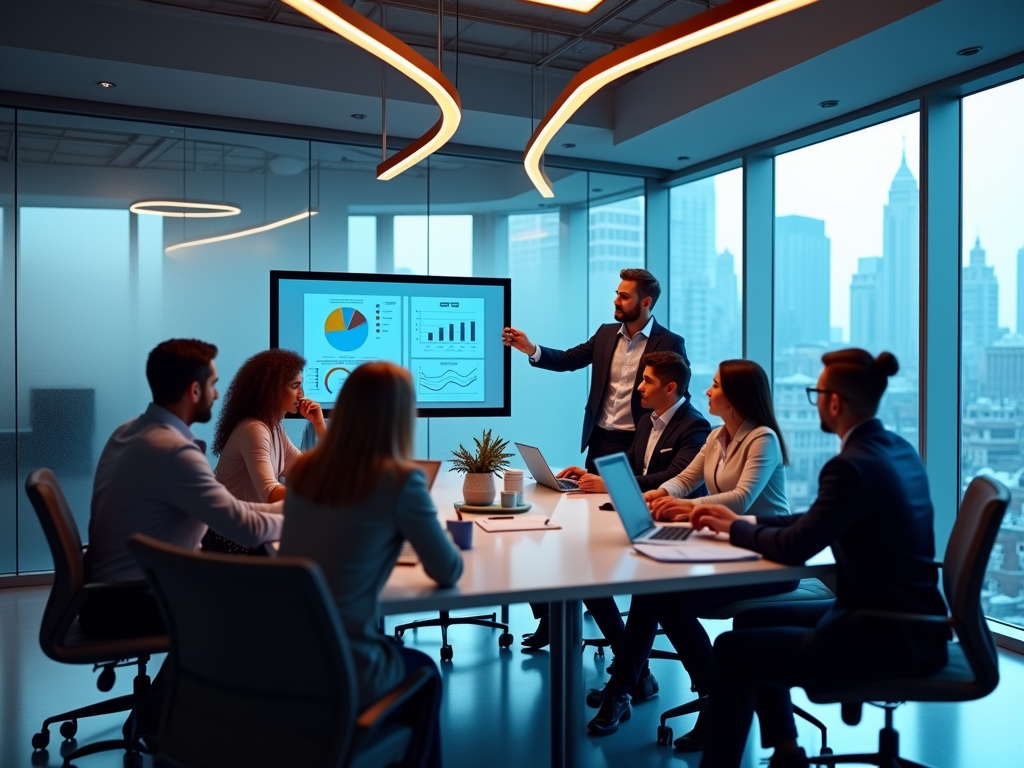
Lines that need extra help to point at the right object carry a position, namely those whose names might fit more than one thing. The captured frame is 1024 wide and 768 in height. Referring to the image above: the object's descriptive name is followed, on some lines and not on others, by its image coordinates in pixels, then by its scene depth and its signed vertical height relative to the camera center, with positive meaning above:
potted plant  3.30 -0.34
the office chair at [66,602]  2.57 -0.64
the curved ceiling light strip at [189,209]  5.69 +1.09
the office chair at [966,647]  2.26 -0.67
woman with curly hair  3.33 -0.18
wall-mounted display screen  5.65 +0.32
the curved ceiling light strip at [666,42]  2.36 +0.96
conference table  2.13 -0.50
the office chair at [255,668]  1.73 -0.59
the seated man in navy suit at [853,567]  2.30 -0.48
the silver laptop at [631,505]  2.62 -0.37
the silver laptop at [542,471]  3.77 -0.39
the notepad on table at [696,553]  2.46 -0.48
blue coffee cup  2.56 -0.43
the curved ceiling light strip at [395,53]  2.33 +0.96
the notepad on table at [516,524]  2.93 -0.47
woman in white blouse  3.09 -0.41
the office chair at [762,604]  3.08 -0.78
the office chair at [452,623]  4.28 -1.19
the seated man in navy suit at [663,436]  3.70 -0.23
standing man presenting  4.63 +0.11
